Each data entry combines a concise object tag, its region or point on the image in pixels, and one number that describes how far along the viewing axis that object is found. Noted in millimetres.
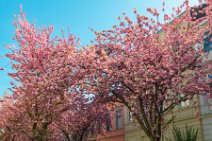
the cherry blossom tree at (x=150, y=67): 11000
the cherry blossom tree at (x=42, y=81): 12522
